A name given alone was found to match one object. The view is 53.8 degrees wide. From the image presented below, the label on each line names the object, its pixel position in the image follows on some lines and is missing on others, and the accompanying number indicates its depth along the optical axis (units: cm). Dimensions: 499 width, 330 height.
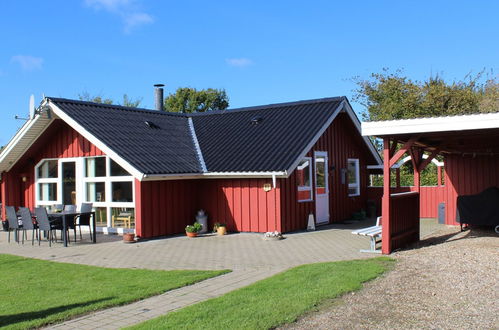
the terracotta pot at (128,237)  1308
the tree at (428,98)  2841
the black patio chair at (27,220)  1341
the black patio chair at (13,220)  1362
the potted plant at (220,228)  1462
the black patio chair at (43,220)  1272
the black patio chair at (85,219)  1350
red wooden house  1425
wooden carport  971
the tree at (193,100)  5078
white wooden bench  1059
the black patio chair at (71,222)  1305
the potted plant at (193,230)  1419
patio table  1272
